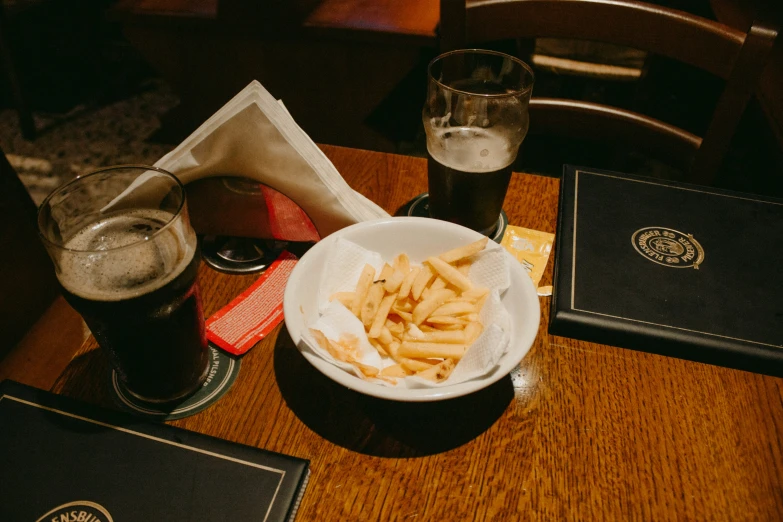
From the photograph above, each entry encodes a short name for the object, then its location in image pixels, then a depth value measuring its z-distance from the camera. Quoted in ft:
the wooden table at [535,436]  2.15
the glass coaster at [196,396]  2.41
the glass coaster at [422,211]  3.37
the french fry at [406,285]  2.56
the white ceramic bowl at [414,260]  2.11
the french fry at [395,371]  2.30
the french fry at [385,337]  2.40
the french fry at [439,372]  2.21
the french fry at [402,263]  2.71
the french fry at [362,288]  2.55
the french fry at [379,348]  2.44
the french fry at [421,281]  2.56
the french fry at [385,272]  2.65
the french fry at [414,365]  2.30
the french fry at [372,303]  2.48
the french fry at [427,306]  2.47
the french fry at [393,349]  2.37
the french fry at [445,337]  2.35
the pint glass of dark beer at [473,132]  3.04
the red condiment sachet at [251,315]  2.71
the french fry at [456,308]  2.51
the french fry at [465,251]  2.67
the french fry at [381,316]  2.42
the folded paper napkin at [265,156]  2.66
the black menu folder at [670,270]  2.64
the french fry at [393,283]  2.55
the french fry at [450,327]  2.47
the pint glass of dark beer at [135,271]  2.04
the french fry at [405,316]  2.54
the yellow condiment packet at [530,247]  3.14
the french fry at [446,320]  2.47
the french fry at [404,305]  2.58
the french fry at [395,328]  2.52
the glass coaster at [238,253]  3.12
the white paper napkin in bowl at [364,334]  2.20
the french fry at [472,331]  2.36
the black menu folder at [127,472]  1.99
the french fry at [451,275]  2.61
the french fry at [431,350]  2.29
